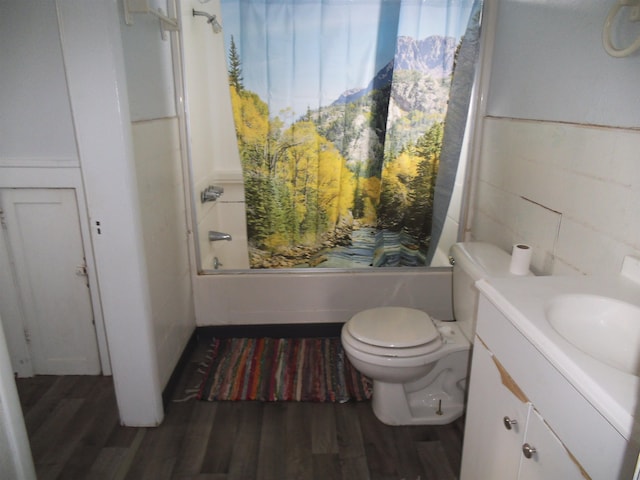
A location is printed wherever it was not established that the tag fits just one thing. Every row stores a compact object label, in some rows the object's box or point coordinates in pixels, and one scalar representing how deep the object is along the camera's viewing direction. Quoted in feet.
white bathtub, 8.29
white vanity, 2.57
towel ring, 3.88
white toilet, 5.78
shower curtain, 7.00
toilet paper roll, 5.14
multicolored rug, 6.93
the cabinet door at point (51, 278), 6.42
